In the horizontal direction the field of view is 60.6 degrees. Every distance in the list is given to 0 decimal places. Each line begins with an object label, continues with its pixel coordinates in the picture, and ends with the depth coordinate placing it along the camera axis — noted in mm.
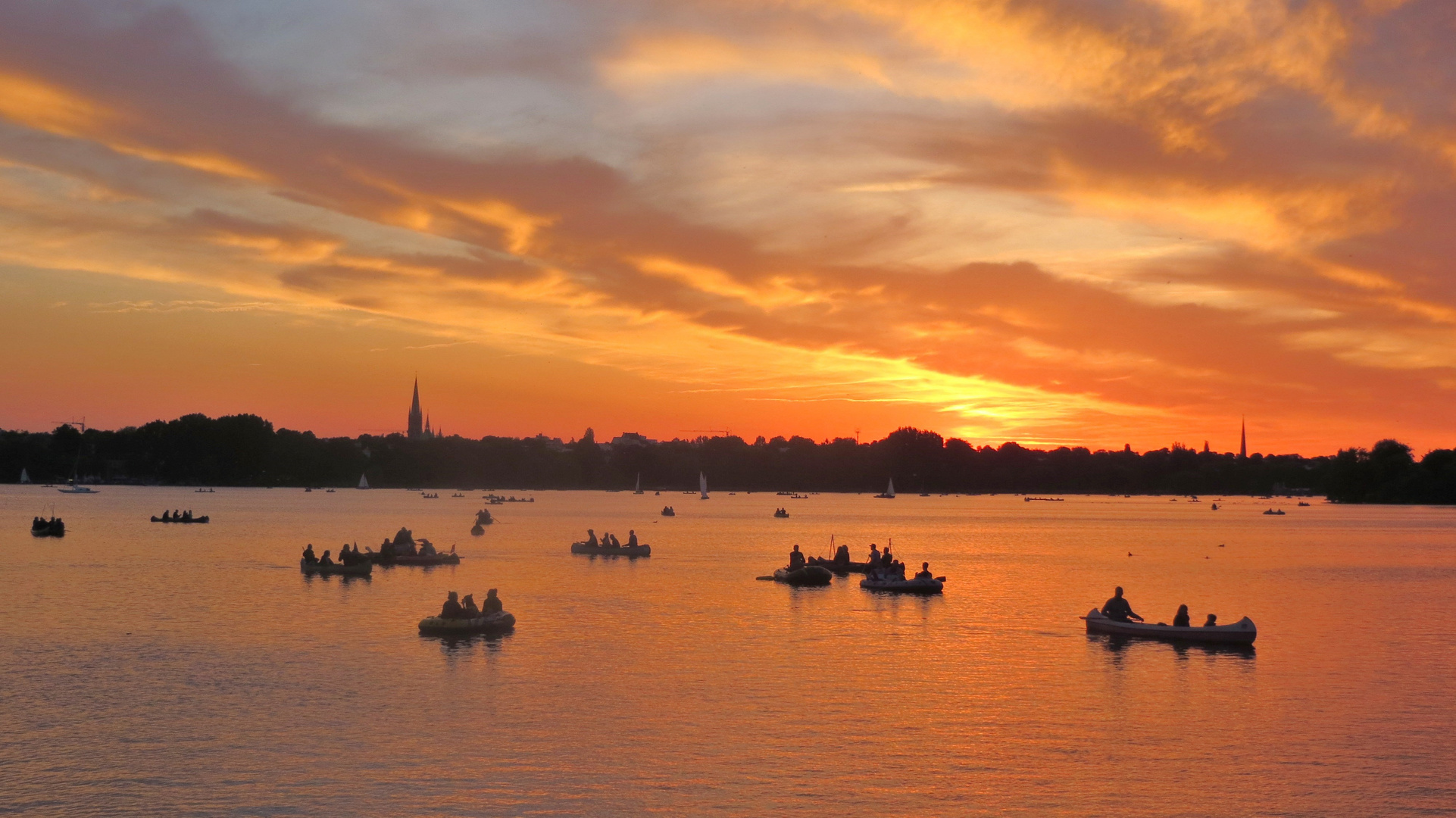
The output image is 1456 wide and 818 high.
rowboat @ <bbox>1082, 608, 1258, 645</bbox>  43500
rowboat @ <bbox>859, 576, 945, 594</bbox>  62781
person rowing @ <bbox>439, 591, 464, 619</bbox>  42438
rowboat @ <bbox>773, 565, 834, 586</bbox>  66688
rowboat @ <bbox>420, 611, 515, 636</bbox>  41906
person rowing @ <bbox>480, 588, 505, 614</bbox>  43906
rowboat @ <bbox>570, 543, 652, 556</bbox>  87562
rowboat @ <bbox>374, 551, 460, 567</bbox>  76500
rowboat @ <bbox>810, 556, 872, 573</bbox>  74875
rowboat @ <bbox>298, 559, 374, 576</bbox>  67500
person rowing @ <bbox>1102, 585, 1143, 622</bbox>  46094
